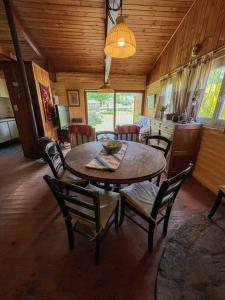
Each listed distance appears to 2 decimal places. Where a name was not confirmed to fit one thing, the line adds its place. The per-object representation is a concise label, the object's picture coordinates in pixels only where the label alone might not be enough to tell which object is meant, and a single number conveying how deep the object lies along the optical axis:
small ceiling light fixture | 3.36
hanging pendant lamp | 1.36
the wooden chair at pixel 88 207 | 0.91
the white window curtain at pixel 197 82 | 2.37
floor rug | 1.05
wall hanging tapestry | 3.63
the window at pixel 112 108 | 5.78
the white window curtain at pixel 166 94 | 3.56
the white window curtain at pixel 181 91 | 2.86
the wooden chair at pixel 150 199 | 1.07
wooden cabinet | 2.43
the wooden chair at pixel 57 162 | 1.61
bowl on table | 1.65
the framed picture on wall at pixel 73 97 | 5.46
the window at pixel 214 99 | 2.22
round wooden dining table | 1.19
